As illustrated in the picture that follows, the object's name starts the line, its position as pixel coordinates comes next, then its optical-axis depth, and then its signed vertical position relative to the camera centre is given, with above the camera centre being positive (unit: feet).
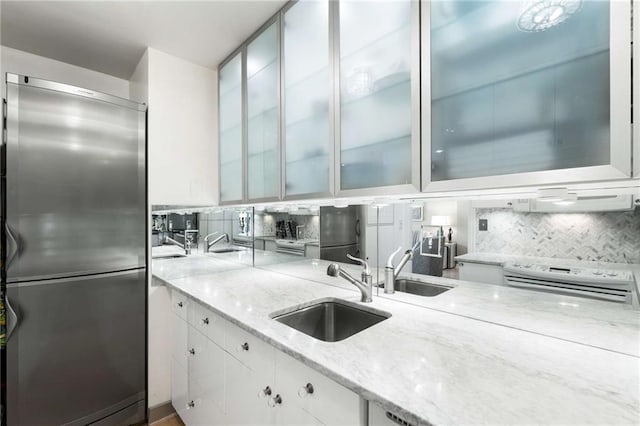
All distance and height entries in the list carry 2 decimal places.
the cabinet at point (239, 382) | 2.89 -2.24
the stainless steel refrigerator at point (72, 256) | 5.07 -0.87
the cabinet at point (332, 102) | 3.91 +1.85
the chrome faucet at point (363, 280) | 4.33 -1.10
